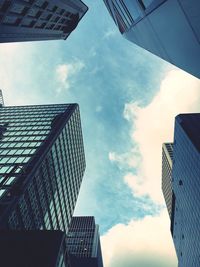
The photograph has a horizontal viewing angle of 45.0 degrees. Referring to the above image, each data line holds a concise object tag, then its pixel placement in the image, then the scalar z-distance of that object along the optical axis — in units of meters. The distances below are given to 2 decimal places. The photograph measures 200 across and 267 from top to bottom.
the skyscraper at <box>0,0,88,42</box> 30.68
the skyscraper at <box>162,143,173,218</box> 159.50
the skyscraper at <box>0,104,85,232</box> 45.78
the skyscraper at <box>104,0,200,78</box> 6.94
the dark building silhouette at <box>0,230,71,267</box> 27.44
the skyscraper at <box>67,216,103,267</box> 124.56
